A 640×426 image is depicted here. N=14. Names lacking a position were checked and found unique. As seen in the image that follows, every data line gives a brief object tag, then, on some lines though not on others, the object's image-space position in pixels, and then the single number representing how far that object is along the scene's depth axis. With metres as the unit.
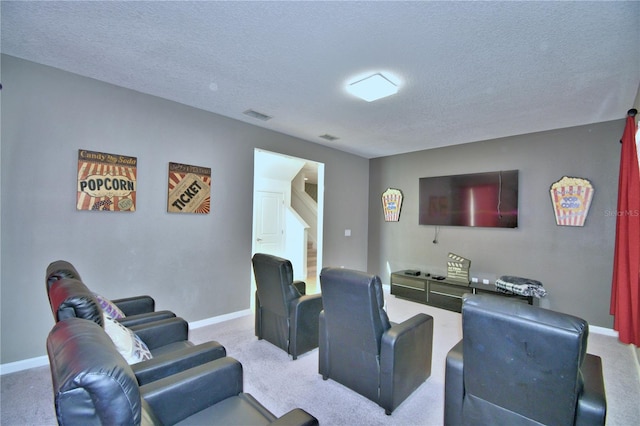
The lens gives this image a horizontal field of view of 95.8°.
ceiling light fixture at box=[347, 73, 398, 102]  2.71
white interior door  6.48
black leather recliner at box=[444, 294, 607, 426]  1.28
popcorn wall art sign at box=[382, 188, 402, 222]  5.72
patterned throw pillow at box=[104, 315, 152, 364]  1.54
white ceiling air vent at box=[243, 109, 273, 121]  3.73
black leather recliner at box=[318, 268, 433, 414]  2.03
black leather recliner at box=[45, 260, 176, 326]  1.76
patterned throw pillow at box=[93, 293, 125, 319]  1.96
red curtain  2.89
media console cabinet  4.27
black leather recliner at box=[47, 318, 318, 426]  0.71
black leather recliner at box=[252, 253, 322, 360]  2.80
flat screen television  4.40
